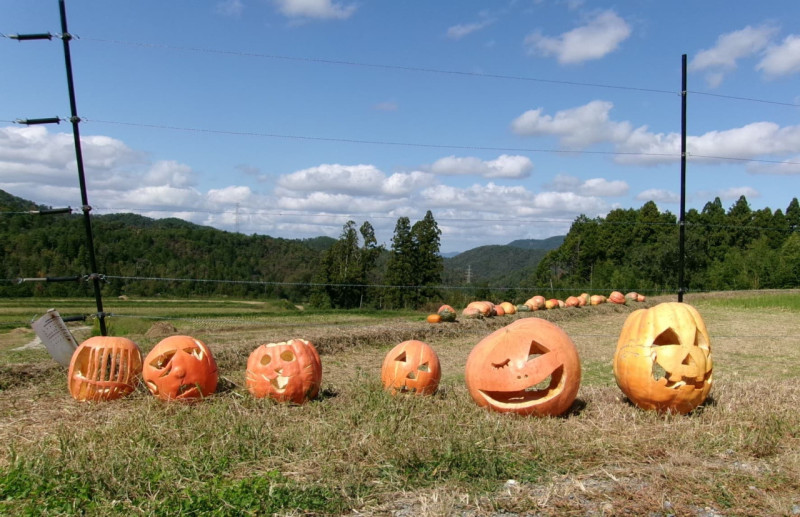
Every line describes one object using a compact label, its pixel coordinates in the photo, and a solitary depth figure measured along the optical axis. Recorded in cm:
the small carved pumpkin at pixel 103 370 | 695
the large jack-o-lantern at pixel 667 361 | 624
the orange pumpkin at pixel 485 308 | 1968
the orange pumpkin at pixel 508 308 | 2141
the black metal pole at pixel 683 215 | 1084
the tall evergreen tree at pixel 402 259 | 3228
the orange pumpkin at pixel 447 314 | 1831
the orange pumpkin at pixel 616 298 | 2662
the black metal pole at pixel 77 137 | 843
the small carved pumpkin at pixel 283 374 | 673
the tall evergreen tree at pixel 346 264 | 3475
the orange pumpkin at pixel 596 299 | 2559
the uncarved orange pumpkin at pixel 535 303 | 2327
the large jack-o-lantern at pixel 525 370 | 618
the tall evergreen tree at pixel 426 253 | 3266
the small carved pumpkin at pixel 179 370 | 671
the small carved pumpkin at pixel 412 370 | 728
